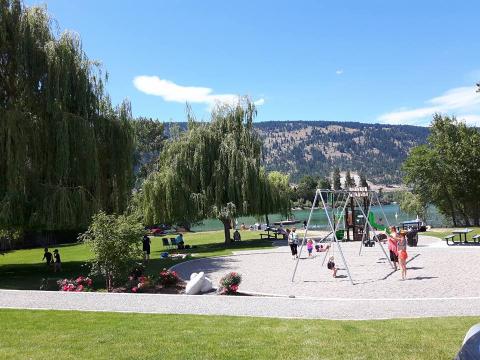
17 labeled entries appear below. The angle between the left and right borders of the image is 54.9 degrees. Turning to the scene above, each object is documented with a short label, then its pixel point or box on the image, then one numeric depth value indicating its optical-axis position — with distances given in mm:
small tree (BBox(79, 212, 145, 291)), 15797
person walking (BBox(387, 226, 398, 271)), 18281
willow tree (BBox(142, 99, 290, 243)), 32594
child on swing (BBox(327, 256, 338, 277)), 17391
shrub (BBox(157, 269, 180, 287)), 15969
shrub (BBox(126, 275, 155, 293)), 15148
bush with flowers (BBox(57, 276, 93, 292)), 15633
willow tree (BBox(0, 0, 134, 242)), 19594
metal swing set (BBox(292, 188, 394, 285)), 25542
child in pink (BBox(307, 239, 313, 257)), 24797
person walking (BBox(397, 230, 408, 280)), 16031
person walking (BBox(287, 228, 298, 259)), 23297
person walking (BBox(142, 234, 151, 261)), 24859
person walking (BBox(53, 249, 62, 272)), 21547
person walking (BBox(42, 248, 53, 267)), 23578
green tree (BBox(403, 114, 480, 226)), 44344
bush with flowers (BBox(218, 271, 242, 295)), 14234
